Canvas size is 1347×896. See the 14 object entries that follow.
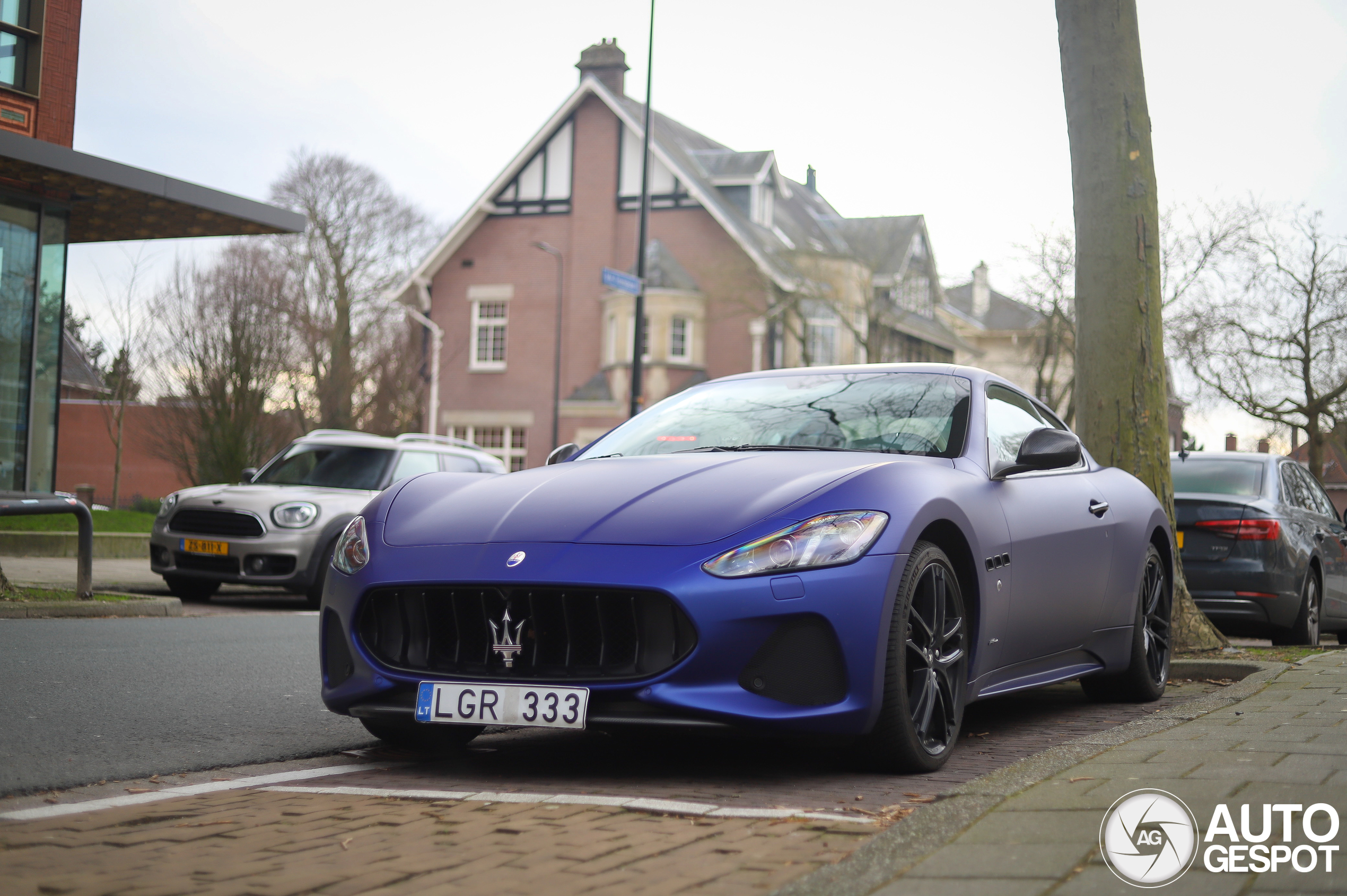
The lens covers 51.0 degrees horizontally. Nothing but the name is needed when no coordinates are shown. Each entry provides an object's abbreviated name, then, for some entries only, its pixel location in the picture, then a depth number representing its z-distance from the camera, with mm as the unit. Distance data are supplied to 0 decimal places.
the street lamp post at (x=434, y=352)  40156
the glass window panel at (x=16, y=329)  14594
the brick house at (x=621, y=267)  41062
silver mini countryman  12695
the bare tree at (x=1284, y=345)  35531
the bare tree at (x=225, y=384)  24203
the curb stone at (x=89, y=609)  10008
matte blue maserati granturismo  4125
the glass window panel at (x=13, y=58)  16094
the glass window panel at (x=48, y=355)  15062
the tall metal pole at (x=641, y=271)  23406
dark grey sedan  9344
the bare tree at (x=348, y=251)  38656
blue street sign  20609
